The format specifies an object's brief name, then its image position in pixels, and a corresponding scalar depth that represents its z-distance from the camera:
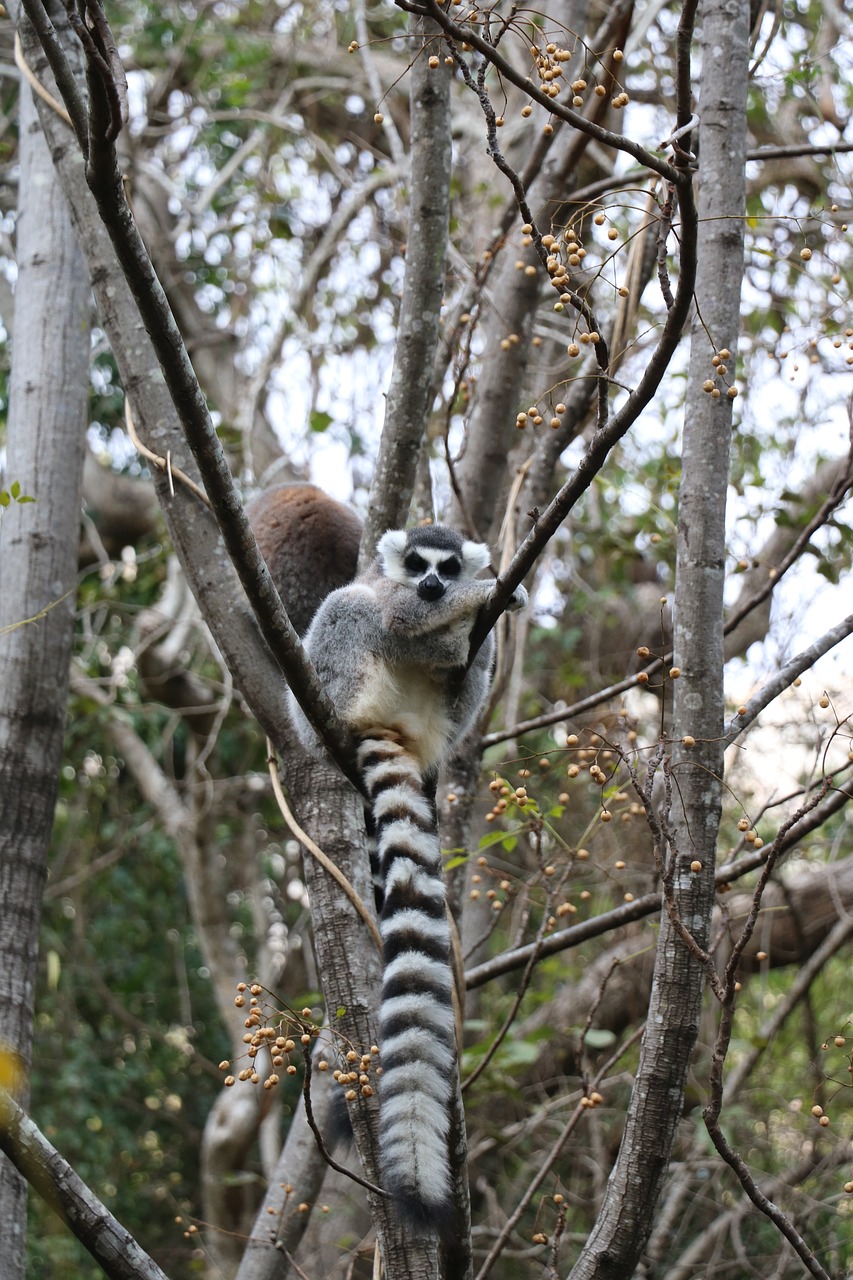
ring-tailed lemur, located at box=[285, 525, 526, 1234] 5.26
